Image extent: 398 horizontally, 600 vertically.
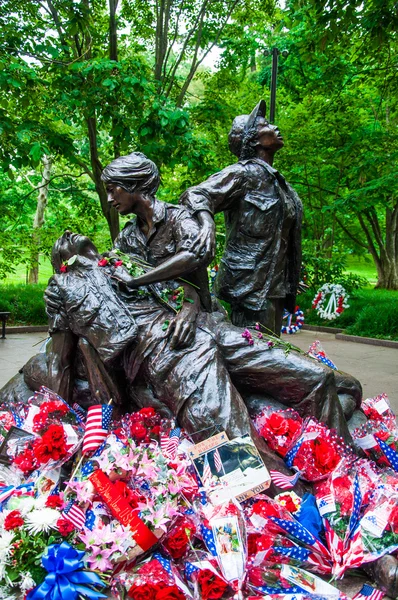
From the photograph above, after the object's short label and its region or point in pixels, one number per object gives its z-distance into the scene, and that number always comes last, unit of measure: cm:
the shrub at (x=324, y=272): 1358
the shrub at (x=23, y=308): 1234
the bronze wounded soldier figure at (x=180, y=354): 304
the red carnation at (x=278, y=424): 300
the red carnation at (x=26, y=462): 291
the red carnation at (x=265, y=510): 258
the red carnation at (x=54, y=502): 255
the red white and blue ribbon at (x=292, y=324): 1101
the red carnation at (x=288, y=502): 266
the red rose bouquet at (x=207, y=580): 224
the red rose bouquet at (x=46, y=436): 281
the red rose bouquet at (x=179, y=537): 243
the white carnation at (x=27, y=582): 230
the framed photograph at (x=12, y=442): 309
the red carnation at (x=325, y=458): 285
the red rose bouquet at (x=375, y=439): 330
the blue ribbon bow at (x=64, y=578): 225
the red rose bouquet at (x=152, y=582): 220
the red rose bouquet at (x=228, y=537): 229
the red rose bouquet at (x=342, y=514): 243
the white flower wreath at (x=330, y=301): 1277
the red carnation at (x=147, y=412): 313
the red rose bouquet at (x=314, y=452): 286
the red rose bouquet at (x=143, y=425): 302
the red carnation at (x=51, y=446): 280
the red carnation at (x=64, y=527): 243
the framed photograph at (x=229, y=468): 260
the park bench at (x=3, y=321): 1052
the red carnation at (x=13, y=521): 241
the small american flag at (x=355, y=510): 255
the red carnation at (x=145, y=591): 219
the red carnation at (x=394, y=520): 249
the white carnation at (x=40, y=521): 243
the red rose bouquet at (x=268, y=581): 227
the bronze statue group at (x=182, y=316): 313
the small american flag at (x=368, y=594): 228
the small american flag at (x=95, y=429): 285
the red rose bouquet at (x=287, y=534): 246
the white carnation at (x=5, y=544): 233
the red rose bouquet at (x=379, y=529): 244
